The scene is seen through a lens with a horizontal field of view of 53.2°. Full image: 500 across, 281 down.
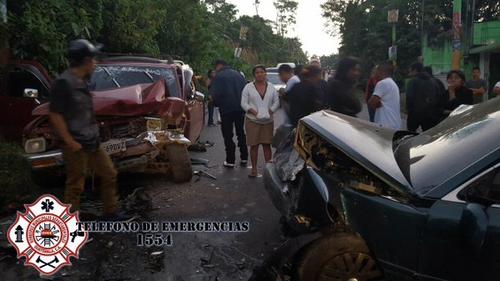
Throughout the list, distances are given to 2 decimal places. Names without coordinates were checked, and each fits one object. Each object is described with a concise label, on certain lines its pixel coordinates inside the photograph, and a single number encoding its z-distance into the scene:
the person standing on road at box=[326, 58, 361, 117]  5.55
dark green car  2.47
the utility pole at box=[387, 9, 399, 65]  26.20
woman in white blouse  7.11
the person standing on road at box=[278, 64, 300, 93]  7.38
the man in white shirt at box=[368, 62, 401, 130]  6.11
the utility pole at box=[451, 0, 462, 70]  12.93
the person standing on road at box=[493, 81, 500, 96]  8.30
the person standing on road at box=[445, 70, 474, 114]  6.83
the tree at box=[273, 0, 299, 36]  76.31
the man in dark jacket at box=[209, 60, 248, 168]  7.57
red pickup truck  5.61
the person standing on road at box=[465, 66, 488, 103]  8.57
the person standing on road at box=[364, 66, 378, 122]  8.84
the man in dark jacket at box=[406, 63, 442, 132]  6.64
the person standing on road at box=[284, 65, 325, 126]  6.17
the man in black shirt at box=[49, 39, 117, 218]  4.24
